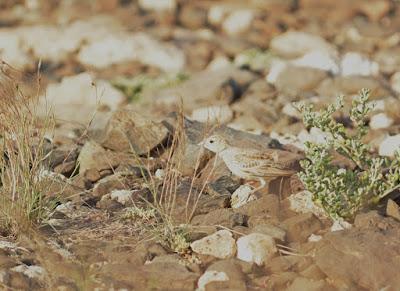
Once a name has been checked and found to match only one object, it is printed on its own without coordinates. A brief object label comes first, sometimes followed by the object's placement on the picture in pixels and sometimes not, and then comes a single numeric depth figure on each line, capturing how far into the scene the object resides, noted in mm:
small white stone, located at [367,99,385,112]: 17484
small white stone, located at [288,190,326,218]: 10727
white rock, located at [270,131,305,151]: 14613
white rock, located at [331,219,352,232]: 10187
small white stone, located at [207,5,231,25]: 30812
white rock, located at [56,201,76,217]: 11367
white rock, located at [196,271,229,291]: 9353
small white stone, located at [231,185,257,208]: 11234
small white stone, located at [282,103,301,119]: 17336
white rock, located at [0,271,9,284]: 9516
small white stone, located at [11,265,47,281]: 9672
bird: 11062
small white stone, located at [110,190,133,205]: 11655
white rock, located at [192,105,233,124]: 17555
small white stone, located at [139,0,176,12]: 31344
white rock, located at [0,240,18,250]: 10284
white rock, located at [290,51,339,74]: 21359
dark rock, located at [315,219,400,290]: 9117
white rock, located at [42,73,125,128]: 20844
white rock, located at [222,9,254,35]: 29594
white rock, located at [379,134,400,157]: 14328
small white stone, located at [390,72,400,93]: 21250
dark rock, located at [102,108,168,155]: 13109
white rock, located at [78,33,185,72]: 26247
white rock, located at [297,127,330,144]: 14593
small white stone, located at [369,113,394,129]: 16828
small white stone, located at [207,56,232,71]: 24381
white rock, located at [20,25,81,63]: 28234
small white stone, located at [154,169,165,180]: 12080
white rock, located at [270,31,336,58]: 26172
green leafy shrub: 10164
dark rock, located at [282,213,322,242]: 10141
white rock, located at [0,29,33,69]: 26853
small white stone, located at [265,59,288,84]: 20987
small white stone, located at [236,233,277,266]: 9781
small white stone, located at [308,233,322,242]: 10070
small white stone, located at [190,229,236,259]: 9969
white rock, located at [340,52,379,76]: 21437
